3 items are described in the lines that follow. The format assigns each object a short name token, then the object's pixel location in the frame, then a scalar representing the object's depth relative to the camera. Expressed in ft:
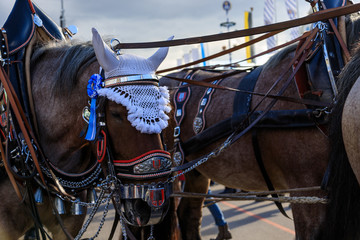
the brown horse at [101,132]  6.77
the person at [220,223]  15.75
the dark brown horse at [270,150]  8.09
